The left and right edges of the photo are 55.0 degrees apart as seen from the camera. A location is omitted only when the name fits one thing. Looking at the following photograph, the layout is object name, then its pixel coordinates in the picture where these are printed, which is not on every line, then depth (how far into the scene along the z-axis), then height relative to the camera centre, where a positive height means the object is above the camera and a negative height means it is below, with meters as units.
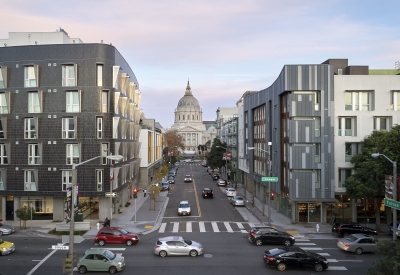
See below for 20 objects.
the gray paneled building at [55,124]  40.94 +1.73
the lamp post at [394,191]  24.02 -3.17
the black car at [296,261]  24.30 -7.62
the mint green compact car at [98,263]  23.38 -7.48
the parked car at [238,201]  53.06 -8.36
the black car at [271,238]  30.61 -7.81
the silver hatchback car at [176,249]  27.06 -7.64
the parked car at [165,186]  69.81 -8.36
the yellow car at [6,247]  27.38 -7.75
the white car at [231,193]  61.39 -8.41
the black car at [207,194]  61.22 -8.52
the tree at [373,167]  34.28 -2.38
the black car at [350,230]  33.72 -7.83
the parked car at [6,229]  34.19 -8.05
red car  30.31 -7.74
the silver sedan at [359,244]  28.69 -7.72
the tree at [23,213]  35.97 -6.91
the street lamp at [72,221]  18.53 -4.21
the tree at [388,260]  15.94 -5.03
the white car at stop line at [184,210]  45.47 -8.24
